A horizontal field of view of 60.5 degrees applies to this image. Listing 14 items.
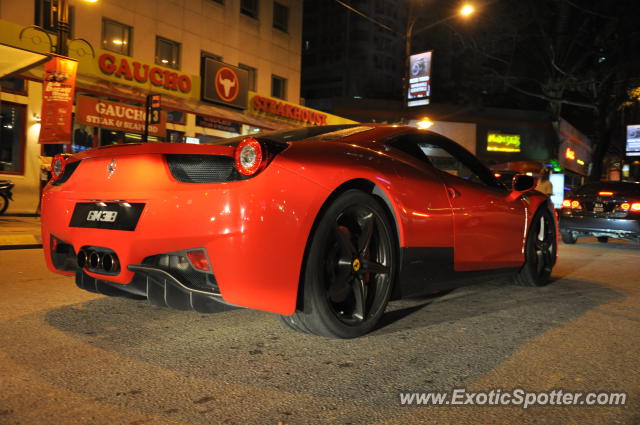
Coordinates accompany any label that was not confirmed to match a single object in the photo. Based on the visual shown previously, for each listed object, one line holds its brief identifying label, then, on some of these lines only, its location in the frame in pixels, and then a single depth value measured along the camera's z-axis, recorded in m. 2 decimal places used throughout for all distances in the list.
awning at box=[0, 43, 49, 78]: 9.41
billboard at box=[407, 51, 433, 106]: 21.22
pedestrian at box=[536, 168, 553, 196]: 11.93
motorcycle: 12.81
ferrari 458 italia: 2.62
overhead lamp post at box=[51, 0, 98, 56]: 9.80
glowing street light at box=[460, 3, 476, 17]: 18.59
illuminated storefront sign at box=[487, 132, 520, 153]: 35.84
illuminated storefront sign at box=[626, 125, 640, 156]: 35.97
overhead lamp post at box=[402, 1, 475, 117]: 20.19
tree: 25.17
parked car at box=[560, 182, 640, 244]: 10.48
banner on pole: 10.64
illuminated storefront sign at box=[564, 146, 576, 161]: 36.89
